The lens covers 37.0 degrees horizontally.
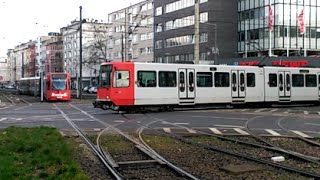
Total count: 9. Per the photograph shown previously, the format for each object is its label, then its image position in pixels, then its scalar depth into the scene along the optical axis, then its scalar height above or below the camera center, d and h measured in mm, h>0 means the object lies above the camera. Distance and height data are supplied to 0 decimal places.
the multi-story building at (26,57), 154975 +9178
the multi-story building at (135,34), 101175 +10728
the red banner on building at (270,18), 63062 +8343
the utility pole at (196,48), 43656 +3080
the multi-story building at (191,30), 76812 +8943
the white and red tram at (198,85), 27172 -241
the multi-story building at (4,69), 183125 +5090
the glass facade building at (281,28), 69312 +7923
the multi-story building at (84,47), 103956 +9376
